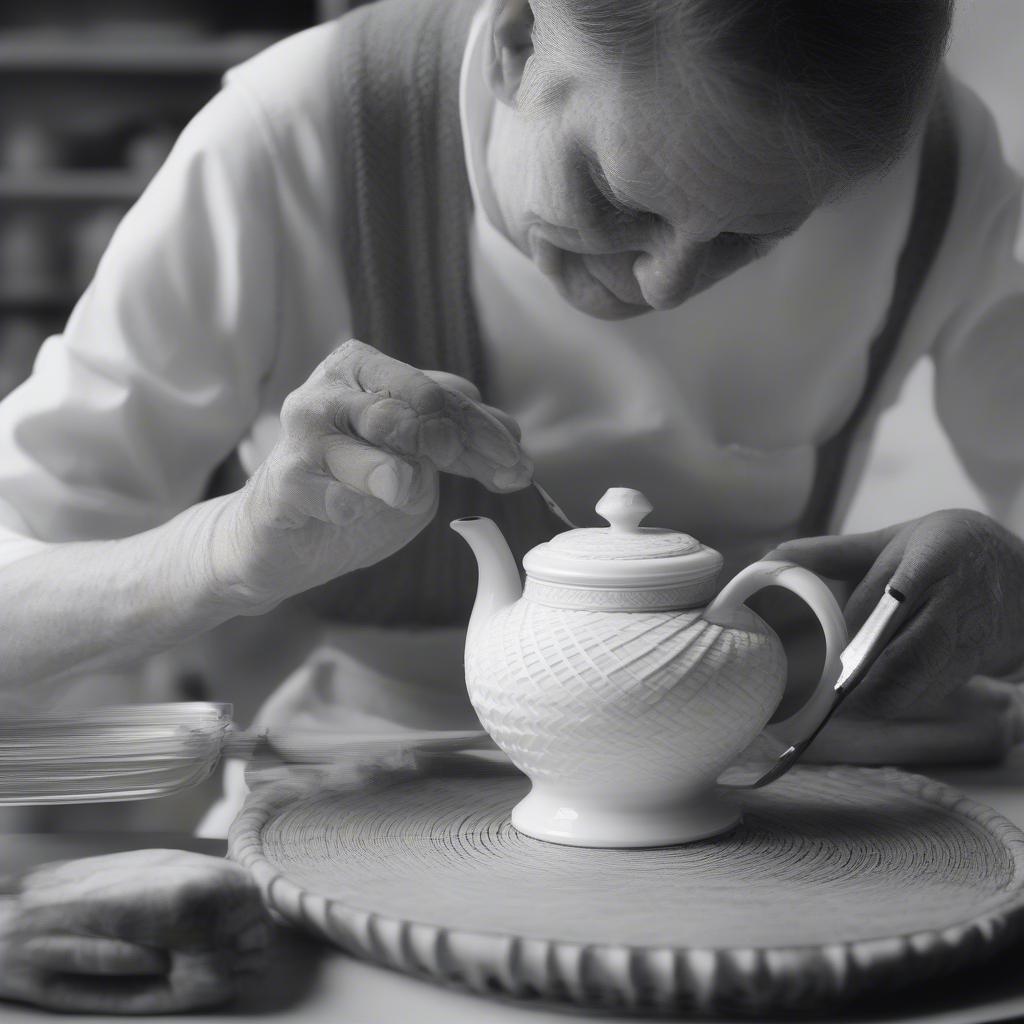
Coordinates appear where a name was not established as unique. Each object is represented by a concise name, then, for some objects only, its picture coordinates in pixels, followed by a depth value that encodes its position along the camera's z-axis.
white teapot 0.75
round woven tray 0.60
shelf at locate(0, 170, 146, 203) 2.12
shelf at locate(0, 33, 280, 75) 2.04
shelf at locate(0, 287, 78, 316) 2.24
